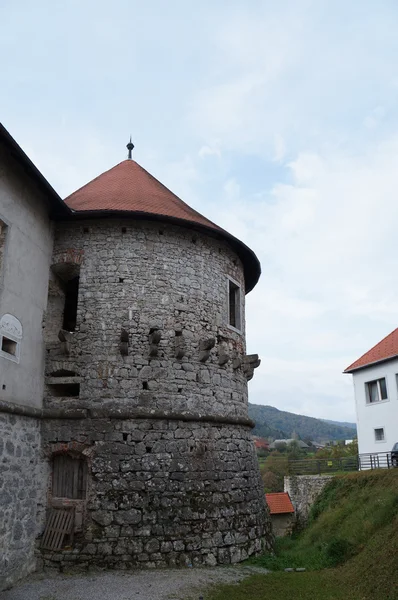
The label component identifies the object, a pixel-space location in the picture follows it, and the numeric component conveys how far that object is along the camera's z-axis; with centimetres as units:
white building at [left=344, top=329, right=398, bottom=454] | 1898
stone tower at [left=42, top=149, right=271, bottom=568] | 830
